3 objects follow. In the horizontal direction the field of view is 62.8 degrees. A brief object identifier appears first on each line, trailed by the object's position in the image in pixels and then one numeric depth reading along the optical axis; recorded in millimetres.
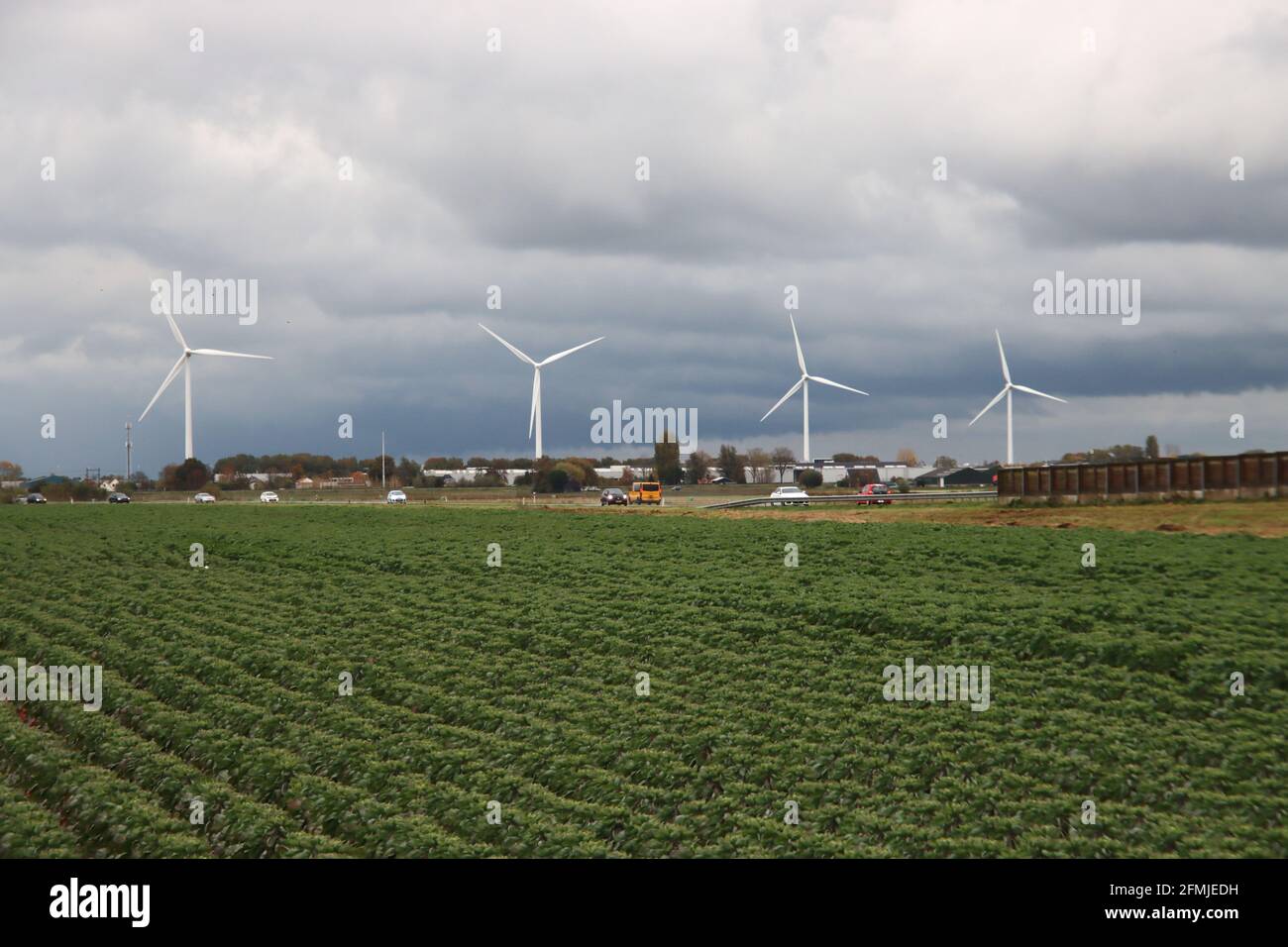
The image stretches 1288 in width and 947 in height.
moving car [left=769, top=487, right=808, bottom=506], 76262
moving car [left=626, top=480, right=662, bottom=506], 83950
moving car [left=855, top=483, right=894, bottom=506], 74331
